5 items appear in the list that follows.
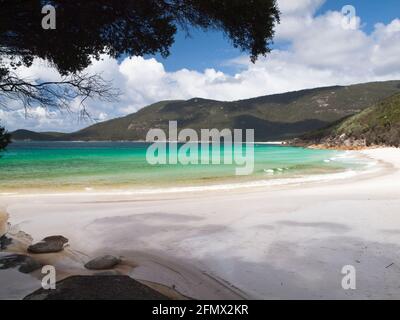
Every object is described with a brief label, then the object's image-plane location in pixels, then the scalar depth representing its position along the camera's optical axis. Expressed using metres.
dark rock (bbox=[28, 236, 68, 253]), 8.07
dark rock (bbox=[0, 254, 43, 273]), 6.72
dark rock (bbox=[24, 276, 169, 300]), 5.21
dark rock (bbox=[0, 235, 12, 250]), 8.39
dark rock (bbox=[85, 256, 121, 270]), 6.89
